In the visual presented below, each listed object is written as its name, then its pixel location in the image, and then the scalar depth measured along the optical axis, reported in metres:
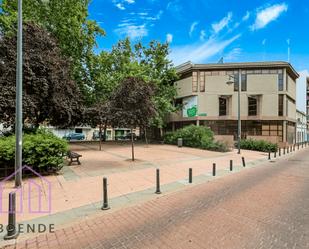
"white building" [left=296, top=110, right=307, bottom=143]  44.73
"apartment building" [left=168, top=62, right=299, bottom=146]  32.38
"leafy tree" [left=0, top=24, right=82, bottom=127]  10.02
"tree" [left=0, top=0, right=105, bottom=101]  18.47
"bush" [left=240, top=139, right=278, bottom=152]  23.49
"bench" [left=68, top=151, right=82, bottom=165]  11.80
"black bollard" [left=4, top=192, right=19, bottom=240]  4.08
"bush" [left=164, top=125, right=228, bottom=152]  22.39
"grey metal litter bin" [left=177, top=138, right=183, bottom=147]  24.73
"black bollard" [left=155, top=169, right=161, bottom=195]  7.21
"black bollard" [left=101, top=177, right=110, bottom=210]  5.75
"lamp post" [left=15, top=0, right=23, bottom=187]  7.14
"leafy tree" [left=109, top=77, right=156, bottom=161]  12.44
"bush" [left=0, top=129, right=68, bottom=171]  8.05
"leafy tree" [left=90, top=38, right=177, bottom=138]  23.81
